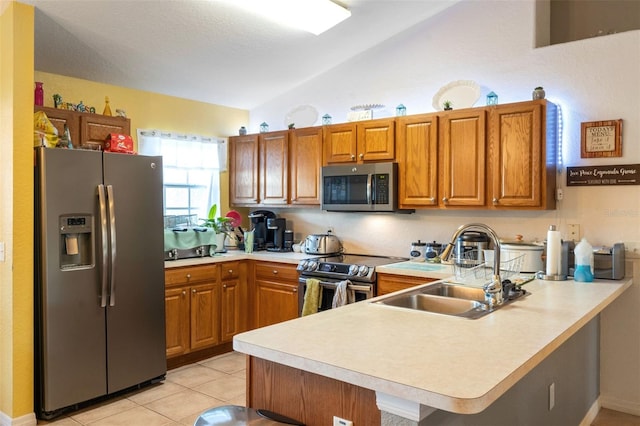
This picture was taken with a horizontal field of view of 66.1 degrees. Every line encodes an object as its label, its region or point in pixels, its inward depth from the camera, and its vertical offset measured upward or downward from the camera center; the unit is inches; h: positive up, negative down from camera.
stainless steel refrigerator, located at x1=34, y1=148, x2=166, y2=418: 122.1 -18.5
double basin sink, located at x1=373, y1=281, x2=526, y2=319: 89.3 -17.6
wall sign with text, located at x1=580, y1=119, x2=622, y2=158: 130.1 +18.4
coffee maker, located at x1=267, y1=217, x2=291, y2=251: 193.2 -9.5
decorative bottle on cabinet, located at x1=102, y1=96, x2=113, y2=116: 155.7 +30.9
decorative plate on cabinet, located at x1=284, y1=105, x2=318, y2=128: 190.4 +35.6
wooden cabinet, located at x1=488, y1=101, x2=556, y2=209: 130.0 +13.9
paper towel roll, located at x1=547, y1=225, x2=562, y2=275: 118.4 -10.9
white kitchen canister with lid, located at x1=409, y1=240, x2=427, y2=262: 160.9 -14.7
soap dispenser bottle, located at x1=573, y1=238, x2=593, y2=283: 117.2 -13.0
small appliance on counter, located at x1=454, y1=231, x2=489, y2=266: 138.3 -11.0
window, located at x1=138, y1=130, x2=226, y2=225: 182.2 +15.4
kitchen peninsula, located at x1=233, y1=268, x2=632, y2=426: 50.9 -17.8
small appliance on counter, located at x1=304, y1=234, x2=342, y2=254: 174.9 -13.2
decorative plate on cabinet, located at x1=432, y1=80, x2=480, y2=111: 150.9 +35.2
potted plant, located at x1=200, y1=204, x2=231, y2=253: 182.4 -7.5
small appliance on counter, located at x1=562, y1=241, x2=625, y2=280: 120.6 -13.3
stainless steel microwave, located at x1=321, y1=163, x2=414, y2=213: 157.0 +6.5
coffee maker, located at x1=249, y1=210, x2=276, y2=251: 197.9 -10.5
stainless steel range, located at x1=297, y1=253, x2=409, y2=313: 148.0 -20.9
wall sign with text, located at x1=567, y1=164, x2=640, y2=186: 128.2 +8.8
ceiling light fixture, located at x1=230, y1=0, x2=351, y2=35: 136.3 +56.1
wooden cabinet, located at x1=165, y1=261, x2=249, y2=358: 157.8 -33.8
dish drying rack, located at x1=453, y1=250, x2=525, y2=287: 103.7 -14.1
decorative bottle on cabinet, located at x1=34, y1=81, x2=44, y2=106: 136.1 +30.8
